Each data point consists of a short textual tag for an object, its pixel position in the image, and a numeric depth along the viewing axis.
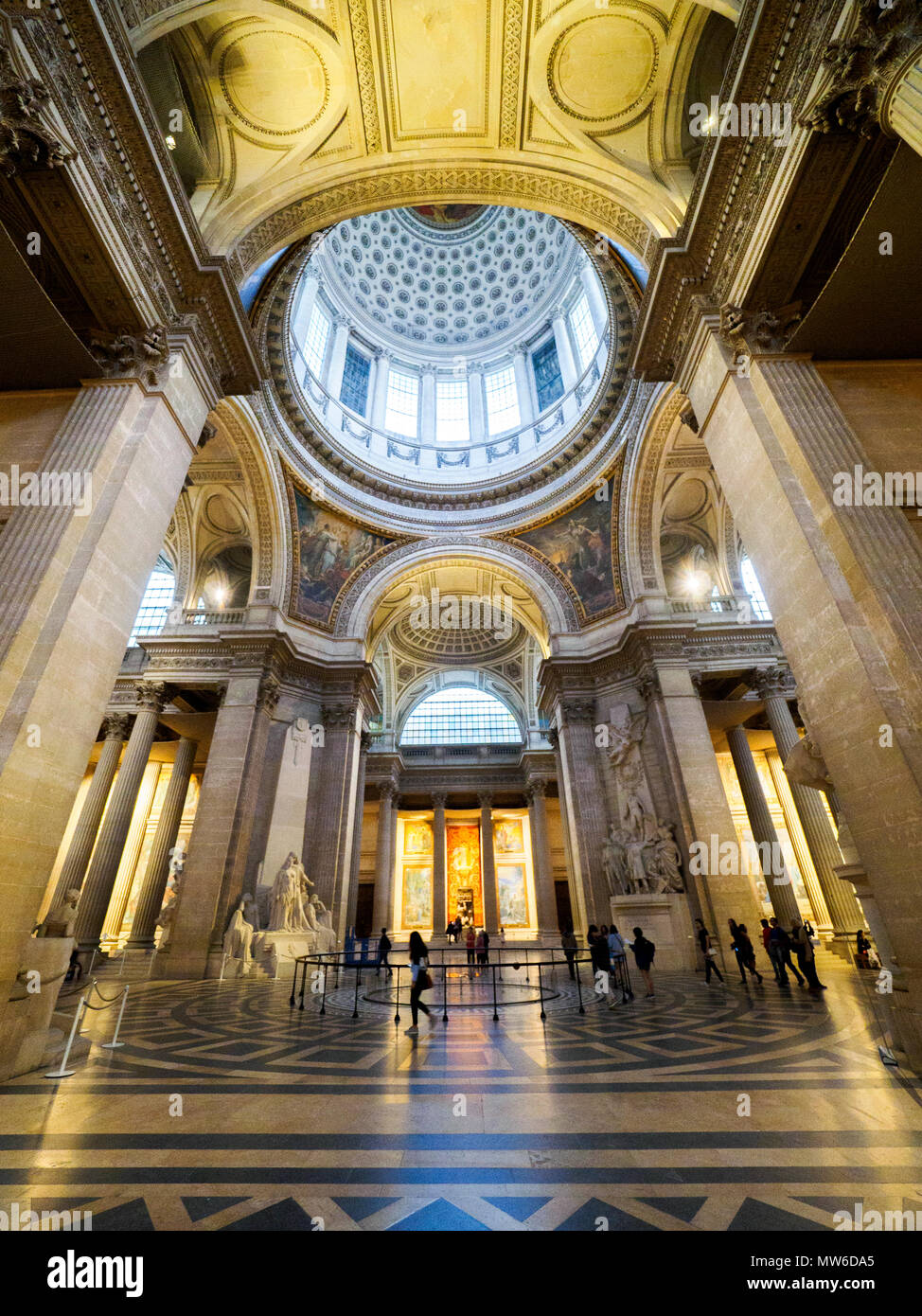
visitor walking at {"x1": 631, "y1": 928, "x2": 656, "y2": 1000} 7.96
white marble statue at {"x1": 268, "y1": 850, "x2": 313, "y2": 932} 13.33
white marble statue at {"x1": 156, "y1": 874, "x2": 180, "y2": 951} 13.63
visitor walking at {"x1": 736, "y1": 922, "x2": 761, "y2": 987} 9.20
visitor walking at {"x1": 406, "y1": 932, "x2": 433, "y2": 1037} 6.16
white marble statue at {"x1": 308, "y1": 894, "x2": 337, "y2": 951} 13.82
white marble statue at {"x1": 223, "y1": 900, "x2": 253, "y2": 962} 12.23
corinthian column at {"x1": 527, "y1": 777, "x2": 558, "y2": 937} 23.97
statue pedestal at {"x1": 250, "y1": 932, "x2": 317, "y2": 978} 12.27
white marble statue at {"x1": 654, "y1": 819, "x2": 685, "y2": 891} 13.31
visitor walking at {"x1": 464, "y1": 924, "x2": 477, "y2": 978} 14.71
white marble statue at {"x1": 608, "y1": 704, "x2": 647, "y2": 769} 15.72
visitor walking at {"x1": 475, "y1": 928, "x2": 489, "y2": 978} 17.35
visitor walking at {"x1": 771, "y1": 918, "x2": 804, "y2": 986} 9.13
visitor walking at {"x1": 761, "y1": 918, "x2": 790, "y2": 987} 9.07
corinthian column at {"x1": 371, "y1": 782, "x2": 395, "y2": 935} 25.23
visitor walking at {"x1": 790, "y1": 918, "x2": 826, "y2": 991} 8.29
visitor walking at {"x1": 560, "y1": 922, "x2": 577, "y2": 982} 14.47
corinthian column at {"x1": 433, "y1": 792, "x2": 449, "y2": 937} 26.25
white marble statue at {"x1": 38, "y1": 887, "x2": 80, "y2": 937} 5.65
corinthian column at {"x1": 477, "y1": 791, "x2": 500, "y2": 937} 26.06
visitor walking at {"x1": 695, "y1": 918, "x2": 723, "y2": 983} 9.80
